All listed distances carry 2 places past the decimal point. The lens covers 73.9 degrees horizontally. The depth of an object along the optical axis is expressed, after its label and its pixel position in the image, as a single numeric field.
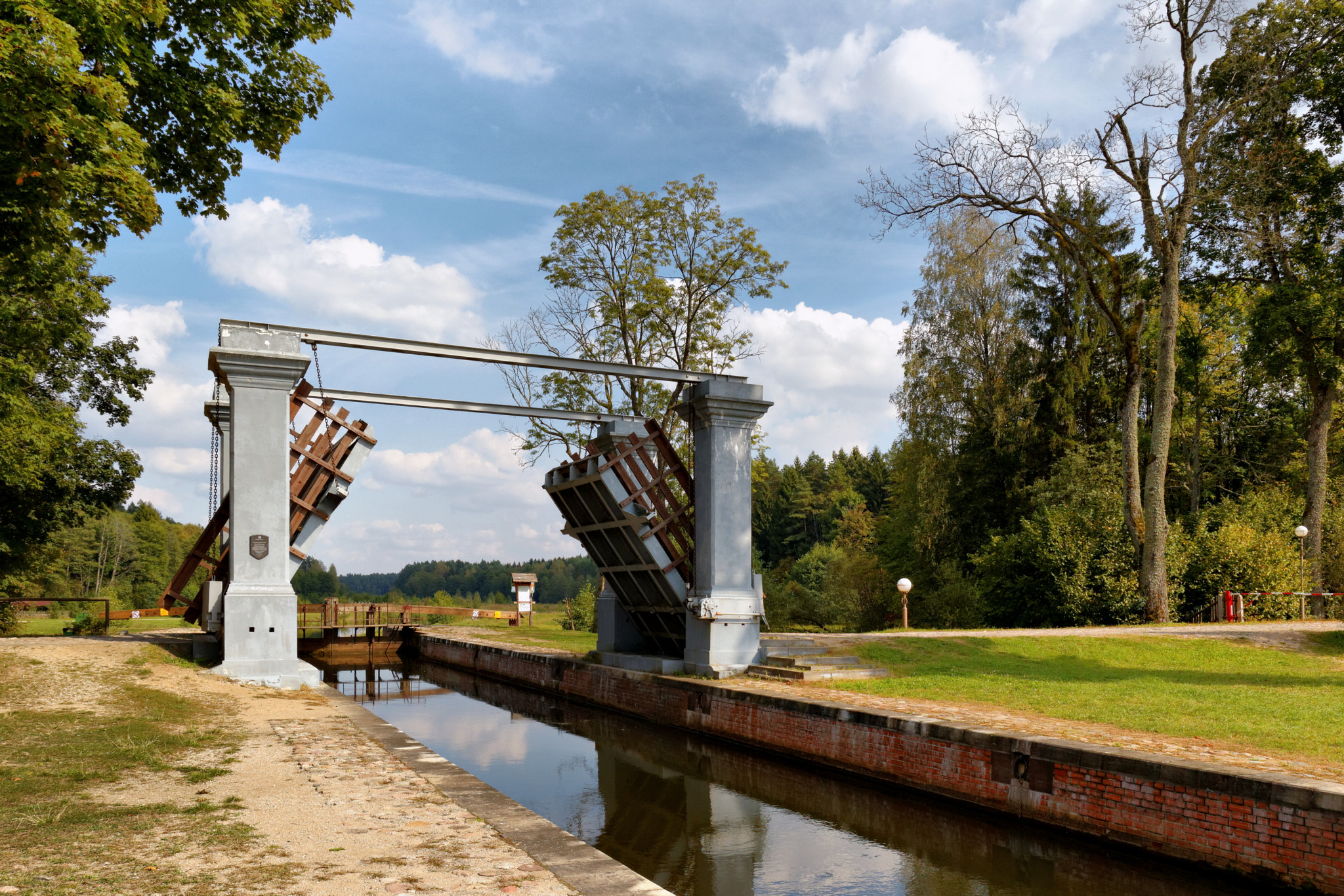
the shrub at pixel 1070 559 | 22.75
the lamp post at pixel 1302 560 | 22.67
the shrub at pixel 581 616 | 37.77
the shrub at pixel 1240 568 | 22.88
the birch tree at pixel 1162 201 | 21.27
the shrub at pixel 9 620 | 22.44
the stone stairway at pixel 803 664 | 13.12
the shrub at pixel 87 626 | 22.09
